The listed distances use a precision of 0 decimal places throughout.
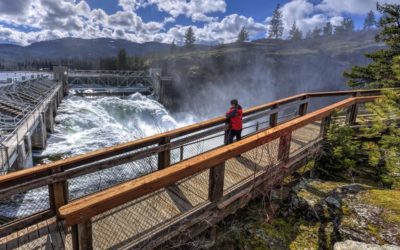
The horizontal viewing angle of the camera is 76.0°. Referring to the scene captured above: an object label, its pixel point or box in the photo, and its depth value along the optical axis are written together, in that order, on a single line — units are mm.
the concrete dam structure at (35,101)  10508
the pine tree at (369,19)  105281
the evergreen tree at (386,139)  4199
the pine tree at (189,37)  99688
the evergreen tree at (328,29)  104500
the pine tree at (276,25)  101312
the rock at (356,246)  2379
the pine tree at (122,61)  68375
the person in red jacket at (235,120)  5898
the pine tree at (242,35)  97500
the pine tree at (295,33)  95750
